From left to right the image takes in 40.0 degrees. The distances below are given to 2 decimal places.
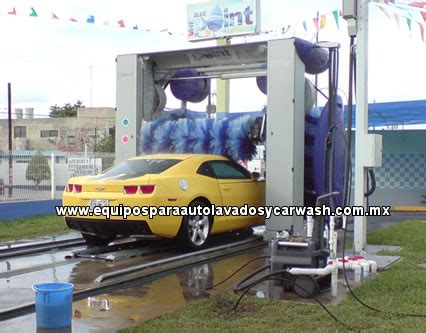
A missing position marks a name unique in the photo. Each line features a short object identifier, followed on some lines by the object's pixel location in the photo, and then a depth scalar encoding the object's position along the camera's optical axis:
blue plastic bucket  4.66
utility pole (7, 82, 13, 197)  24.23
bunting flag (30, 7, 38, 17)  14.54
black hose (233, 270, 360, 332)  5.75
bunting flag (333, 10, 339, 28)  14.93
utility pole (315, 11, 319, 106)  11.09
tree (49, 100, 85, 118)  71.69
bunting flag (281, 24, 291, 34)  20.18
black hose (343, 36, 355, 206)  7.53
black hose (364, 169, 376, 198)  8.14
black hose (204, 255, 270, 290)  6.84
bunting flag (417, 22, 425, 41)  11.85
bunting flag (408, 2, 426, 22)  8.73
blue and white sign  28.42
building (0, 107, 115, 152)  50.31
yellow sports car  8.41
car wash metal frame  10.21
